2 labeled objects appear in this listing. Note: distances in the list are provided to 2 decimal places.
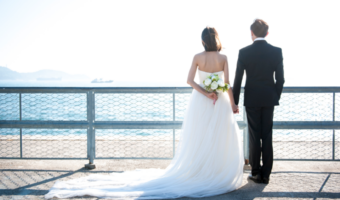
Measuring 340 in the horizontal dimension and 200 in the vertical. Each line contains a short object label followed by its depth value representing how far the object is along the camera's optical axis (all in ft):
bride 10.09
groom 10.80
